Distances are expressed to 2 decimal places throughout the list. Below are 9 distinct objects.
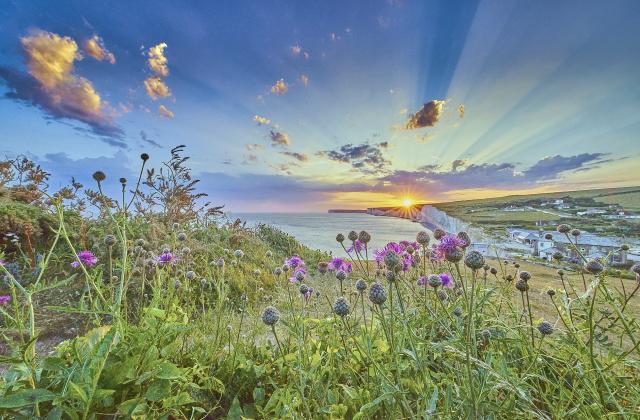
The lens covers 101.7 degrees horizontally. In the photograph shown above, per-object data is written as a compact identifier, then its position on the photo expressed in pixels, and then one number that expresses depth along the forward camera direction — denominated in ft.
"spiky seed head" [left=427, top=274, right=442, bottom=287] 1.35
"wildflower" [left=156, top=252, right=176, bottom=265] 2.10
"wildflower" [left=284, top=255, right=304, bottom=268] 2.53
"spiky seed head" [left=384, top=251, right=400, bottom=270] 1.19
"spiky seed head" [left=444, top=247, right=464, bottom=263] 1.12
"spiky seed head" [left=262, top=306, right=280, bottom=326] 1.36
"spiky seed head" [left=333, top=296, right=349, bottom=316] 1.29
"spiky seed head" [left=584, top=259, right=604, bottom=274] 1.23
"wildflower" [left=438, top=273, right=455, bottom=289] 2.11
